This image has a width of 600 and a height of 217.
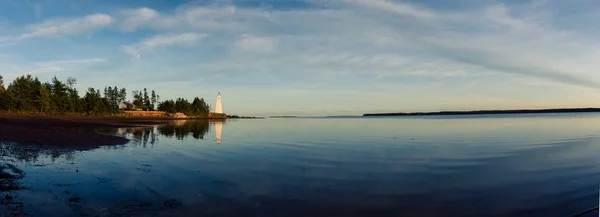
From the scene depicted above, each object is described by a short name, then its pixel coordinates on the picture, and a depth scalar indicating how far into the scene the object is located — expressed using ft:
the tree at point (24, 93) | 319.27
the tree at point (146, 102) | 621.31
